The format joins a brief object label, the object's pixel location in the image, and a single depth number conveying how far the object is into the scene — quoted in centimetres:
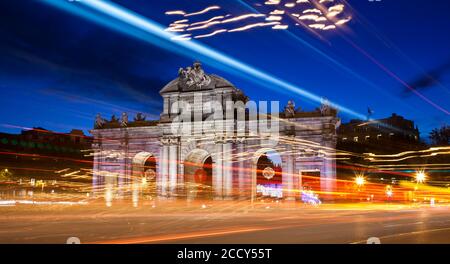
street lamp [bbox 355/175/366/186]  5251
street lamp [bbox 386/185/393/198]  4797
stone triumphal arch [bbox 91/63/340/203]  4556
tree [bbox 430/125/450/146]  5103
